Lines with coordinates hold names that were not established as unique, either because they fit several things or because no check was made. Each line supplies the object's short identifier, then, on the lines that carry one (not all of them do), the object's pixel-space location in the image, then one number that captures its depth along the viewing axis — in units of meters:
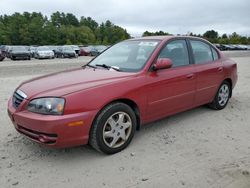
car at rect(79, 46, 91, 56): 24.30
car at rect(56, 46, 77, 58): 20.46
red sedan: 2.35
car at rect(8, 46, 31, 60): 17.54
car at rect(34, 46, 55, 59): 19.01
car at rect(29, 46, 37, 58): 20.50
